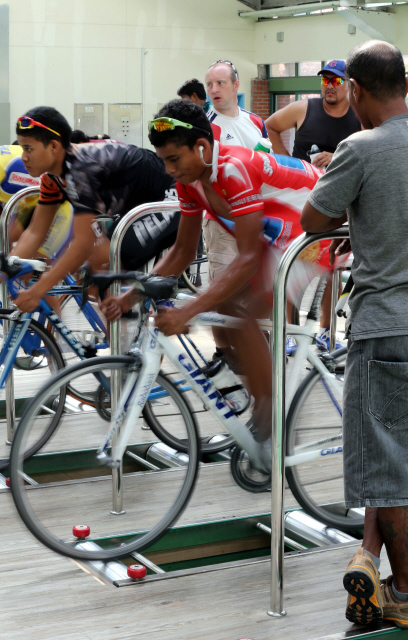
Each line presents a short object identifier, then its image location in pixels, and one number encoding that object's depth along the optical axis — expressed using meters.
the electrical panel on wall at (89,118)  12.60
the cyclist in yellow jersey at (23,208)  4.32
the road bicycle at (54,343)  3.53
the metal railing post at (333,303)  4.18
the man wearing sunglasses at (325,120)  5.04
